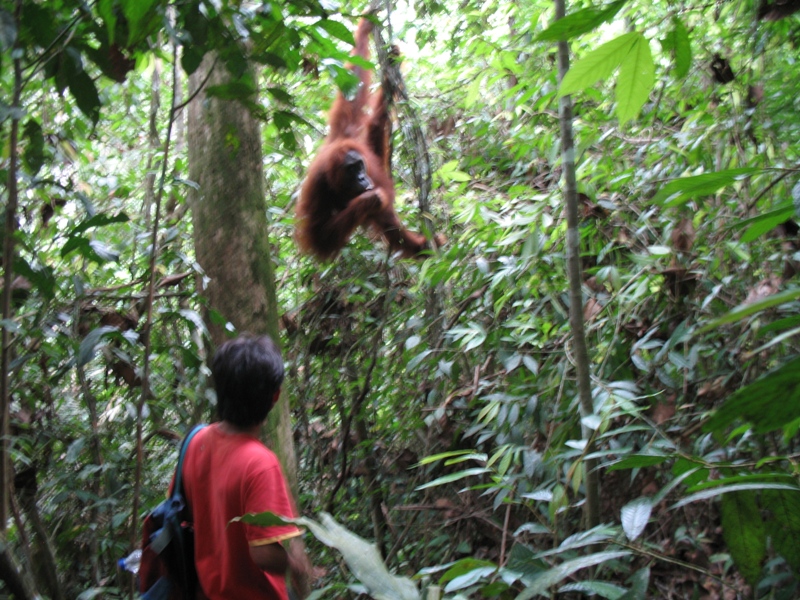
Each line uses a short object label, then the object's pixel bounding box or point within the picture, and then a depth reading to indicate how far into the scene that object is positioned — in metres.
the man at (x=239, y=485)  1.59
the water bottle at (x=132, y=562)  1.67
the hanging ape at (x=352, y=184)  3.51
